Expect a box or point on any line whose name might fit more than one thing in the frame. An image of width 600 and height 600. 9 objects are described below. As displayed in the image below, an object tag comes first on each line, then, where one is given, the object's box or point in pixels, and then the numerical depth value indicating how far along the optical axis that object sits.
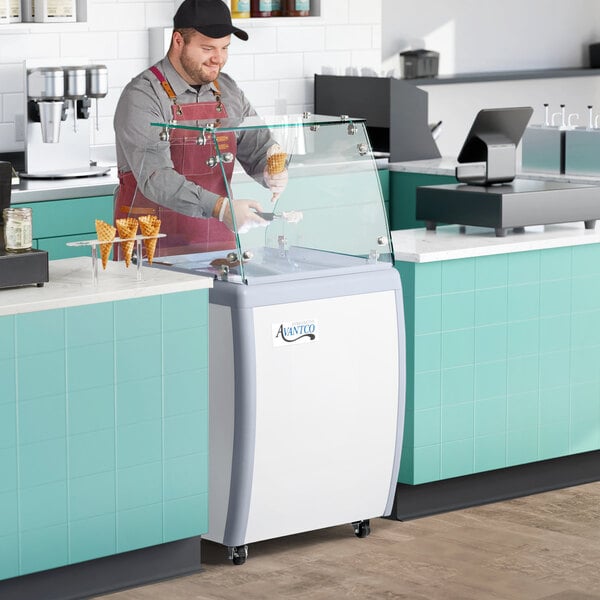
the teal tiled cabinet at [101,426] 4.98
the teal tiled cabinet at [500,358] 6.20
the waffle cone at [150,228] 5.47
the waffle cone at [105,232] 5.35
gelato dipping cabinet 5.58
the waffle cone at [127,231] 5.45
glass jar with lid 5.13
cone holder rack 5.26
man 5.74
